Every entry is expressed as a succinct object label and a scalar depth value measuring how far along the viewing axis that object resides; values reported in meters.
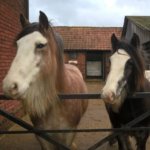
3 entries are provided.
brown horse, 1.75
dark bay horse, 1.98
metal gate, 1.97
